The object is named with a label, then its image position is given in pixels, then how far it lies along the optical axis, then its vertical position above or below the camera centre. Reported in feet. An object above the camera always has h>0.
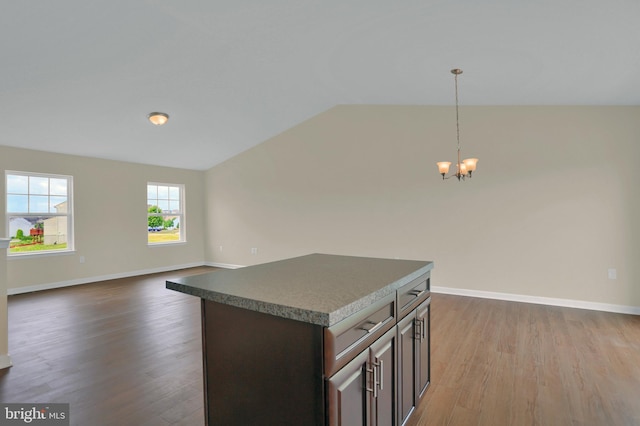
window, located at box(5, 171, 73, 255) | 16.66 +0.57
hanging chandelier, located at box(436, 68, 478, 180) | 11.40 +1.82
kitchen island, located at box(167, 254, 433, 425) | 3.61 -1.60
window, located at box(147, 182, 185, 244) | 22.53 +0.55
